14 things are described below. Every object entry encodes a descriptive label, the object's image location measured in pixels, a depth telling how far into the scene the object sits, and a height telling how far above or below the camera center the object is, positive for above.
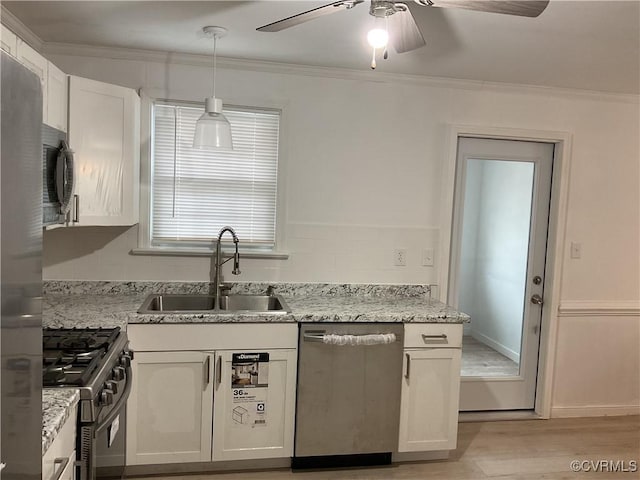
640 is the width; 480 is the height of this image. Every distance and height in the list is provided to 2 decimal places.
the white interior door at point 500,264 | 3.54 -0.32
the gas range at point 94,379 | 1.77 -0.66
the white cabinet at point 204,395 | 2.62 -0.98
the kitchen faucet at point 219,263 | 3.04 -0.35
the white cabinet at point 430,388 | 2.86 -0.96
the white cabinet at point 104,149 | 2.48 +0.25
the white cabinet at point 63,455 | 1.42 -0.76
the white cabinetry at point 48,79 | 1.83 +0.49
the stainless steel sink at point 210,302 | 3.10 -0.59
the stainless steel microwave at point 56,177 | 1.99 +0.08
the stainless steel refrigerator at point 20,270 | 0.86 -0.13
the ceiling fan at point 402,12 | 1.59 +0.68
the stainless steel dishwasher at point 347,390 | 2.75 -0.96
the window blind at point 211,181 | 3.12 +0.14
